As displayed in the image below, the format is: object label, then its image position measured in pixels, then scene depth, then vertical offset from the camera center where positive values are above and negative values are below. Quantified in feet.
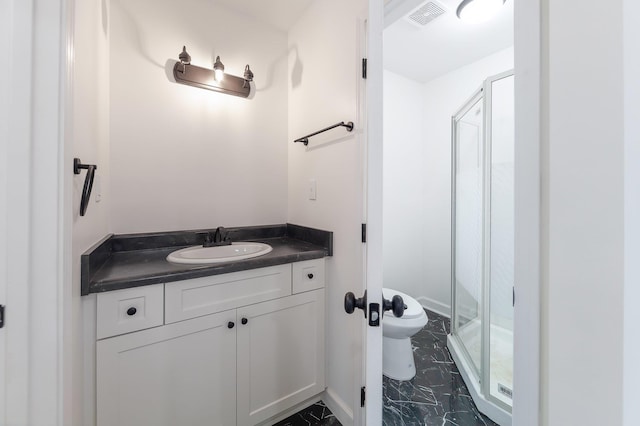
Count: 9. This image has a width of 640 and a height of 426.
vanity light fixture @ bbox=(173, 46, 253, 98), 4.88 +2.88
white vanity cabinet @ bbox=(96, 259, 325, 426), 3.08 -2.10
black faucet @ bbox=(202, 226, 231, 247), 4.97 -0.52
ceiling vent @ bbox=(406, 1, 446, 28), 5.12 +4.42
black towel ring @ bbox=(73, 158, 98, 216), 2.64 +0.33
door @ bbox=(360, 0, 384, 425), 2.34 -0.10
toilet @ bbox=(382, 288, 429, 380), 5.10 -2.87
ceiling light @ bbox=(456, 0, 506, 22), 4.99 +4.32
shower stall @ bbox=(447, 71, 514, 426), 4.75 -0.94
